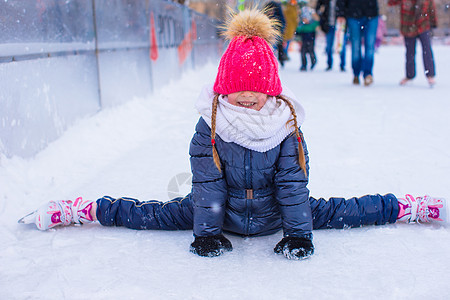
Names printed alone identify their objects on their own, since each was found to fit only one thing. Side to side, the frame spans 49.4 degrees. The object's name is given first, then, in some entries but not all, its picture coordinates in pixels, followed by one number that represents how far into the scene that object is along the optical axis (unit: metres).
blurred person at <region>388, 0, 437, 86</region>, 6.84
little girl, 1.97
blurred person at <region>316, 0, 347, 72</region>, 11.09
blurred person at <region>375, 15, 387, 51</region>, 19.72
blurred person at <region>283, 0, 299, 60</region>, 11.38
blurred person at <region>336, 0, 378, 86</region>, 7.38
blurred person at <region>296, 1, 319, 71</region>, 11.45
